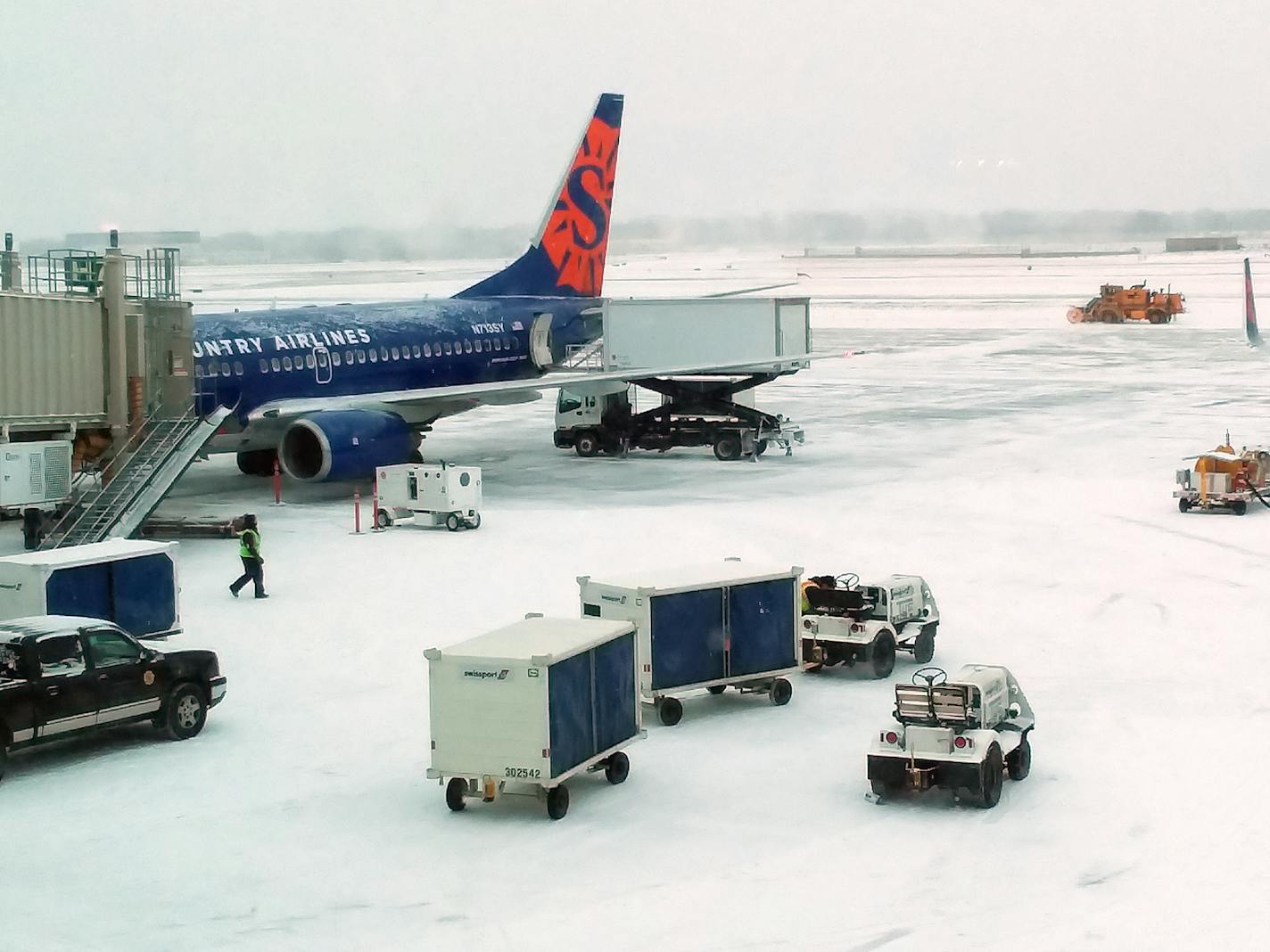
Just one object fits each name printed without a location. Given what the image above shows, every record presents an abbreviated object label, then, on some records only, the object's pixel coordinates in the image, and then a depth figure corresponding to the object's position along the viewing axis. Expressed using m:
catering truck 46.09
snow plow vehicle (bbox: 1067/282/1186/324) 102.06
